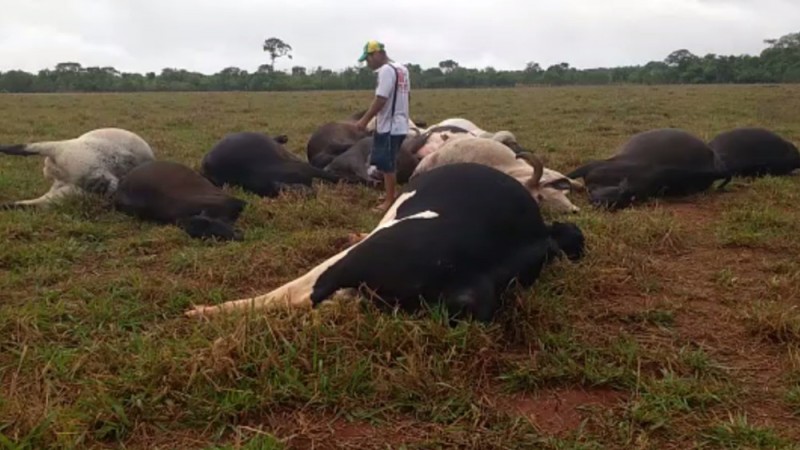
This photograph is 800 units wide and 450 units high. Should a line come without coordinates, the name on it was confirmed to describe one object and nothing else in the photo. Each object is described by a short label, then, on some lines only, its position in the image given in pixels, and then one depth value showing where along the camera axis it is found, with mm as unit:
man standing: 7266
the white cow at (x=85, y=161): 7141
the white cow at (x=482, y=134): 8812
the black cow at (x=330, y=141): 9625
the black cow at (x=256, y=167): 7816
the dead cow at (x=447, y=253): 3650
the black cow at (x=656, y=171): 7426
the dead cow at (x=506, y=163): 6992
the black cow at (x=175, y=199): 6305
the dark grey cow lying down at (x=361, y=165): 8531
